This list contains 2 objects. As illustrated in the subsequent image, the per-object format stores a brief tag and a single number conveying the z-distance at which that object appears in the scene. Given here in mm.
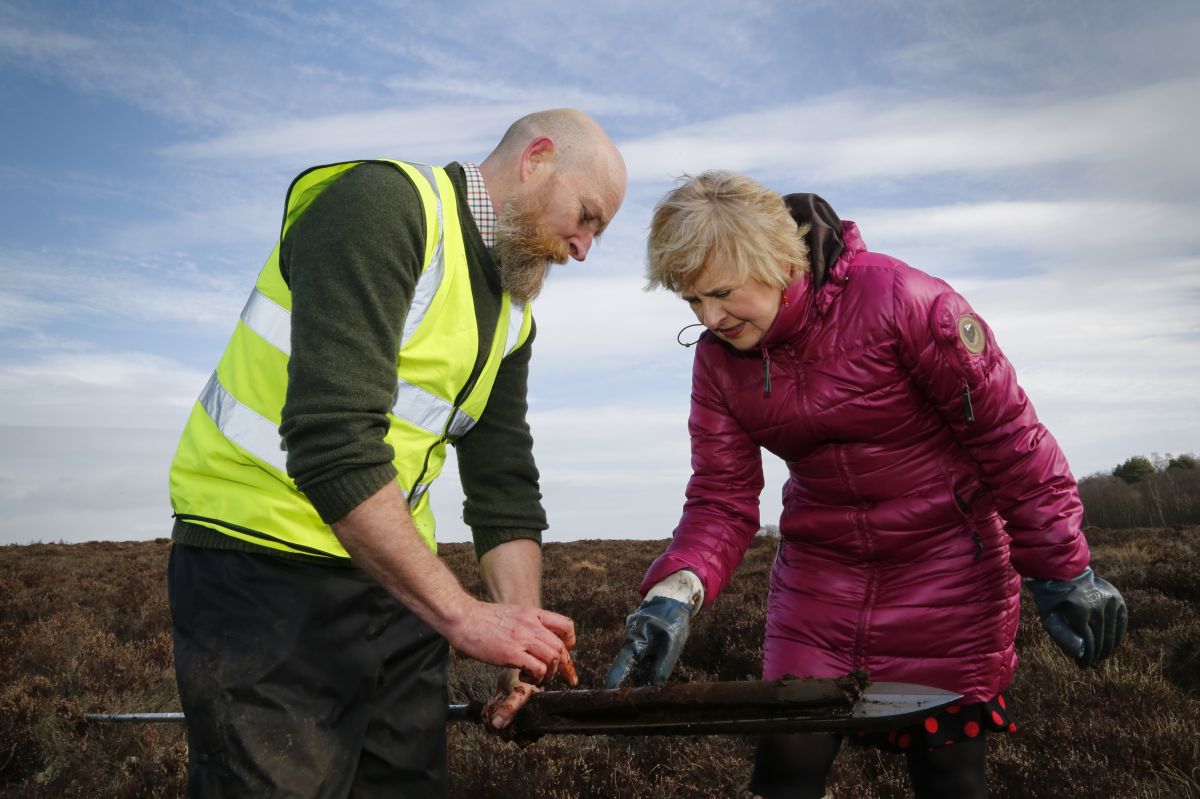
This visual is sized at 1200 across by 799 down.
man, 1850
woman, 2404
